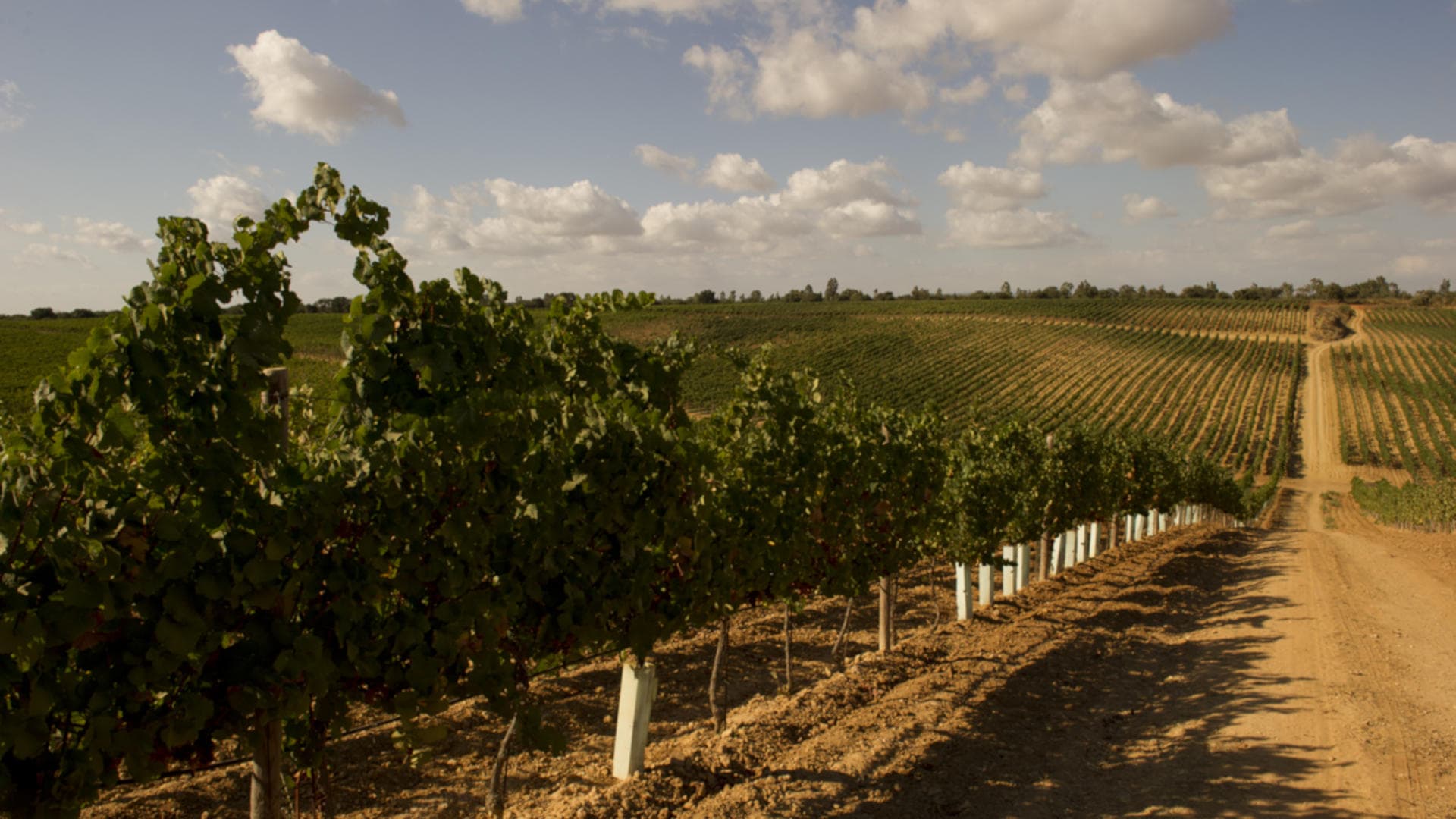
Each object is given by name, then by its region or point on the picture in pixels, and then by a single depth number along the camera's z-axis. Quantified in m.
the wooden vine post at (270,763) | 3.21
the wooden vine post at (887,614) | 9.13
